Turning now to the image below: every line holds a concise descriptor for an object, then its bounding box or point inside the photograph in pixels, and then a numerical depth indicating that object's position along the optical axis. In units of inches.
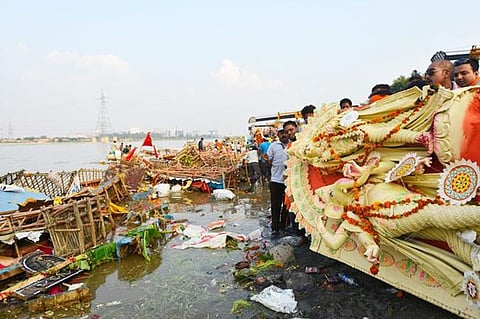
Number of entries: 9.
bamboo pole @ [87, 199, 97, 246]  258.2
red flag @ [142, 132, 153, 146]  731.4
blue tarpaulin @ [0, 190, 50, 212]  294.6
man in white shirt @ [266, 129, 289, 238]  254.2
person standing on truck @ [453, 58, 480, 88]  141.8
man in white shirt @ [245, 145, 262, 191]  576.1
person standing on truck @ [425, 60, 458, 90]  141.6
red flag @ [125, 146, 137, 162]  605.0
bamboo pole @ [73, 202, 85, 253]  243.8
